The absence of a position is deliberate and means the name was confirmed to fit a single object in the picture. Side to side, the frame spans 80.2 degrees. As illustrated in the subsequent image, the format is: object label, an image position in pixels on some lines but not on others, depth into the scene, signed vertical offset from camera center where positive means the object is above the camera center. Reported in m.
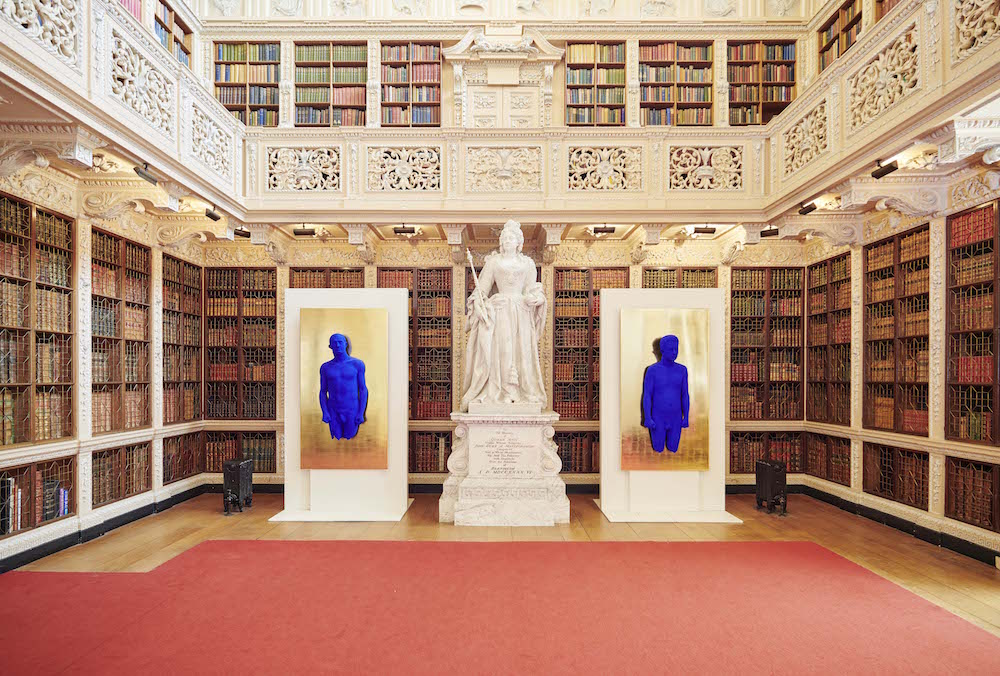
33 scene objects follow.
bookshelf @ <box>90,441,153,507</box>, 5.08 -1.24
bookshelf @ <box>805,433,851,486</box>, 6.02 -1.29
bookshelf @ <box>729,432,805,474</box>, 6.82 -1.30
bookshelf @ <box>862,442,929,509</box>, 5.00 -1.22
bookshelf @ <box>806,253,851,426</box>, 6.12 -0.05
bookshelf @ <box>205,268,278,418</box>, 6.79 -0.09
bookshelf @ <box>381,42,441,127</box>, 6.57 +2.80
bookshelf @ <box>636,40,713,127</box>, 6.57 +2.80
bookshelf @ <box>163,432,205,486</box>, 6.09 -1.30
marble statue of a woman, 5.55 +0.03
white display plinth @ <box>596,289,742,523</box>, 5.74 -1.00
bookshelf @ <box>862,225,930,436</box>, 5.04 +0.05
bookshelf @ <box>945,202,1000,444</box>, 4.30 +0.09
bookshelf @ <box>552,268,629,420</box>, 6.85 -0.02
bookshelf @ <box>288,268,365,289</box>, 6.93 +0.69
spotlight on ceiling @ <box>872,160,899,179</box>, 4.15 +1.19
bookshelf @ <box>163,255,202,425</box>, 6.17 -0.05
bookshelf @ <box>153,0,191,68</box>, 5.84 +3.09
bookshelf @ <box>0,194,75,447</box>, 4.18 +0.09
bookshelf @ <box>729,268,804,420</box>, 6.81 -0.08
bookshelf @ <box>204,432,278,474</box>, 6.78 -1.30
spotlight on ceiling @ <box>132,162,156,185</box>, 4.23 +1.18
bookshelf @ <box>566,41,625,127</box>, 6.57 +2.78
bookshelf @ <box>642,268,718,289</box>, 6.90 +0.69
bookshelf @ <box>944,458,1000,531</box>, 4.24 -1.16
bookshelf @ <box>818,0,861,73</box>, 5.82 +3.08
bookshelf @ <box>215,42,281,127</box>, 6.55 +2.86
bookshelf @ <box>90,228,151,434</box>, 5.12 +0.02
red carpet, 2.84 -1.57
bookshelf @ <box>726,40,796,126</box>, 6.54 +2.87
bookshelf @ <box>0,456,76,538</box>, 4.10 -1.17
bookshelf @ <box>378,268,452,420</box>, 6.88 -0.02
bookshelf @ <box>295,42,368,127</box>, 6.58 +2.82
